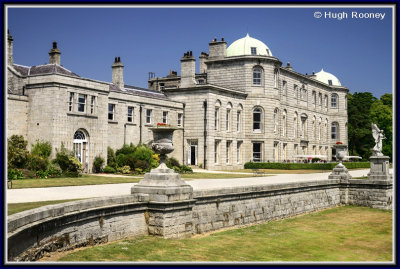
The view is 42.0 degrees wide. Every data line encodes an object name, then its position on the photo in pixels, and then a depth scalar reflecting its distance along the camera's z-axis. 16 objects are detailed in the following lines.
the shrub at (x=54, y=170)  27.26
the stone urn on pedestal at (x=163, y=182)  15.09
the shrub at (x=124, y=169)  32.75
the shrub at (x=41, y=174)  26.14
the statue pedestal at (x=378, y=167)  28.64
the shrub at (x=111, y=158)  34.58
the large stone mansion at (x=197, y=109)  31.31
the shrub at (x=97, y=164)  33.19
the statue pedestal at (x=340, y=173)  28.84
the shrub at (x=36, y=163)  27.88
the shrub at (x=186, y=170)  35.76
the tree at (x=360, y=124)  72.50
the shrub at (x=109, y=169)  33.16
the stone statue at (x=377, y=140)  28.41
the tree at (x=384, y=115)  68.25
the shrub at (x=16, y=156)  27.22
